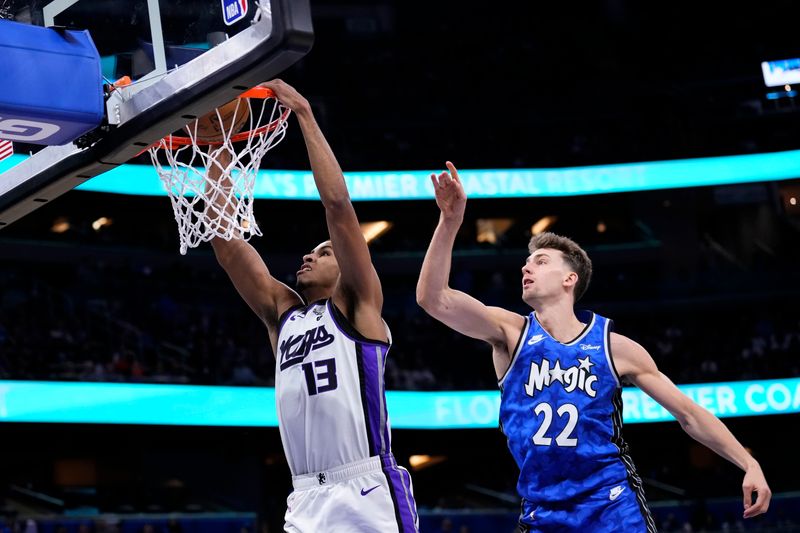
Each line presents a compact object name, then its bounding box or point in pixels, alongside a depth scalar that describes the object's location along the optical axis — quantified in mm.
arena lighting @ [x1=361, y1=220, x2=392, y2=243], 24641
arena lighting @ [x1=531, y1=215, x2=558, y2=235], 25688
